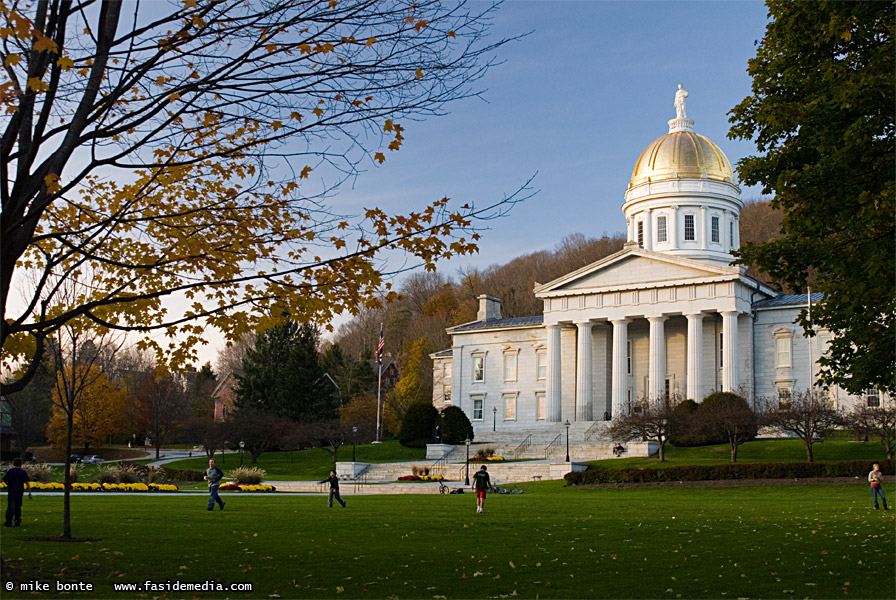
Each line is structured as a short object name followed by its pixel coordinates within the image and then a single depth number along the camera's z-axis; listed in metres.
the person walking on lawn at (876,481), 26.42
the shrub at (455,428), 65.62
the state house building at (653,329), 64.38
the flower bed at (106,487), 40.10
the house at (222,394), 112.00
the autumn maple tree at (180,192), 11.02
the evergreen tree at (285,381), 80.06
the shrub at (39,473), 44.41
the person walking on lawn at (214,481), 26.70
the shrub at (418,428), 67.62
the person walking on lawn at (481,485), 25.49
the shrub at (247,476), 44.69
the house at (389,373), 109.81
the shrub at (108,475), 42.62
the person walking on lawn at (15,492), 20.56
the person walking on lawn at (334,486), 28.77
